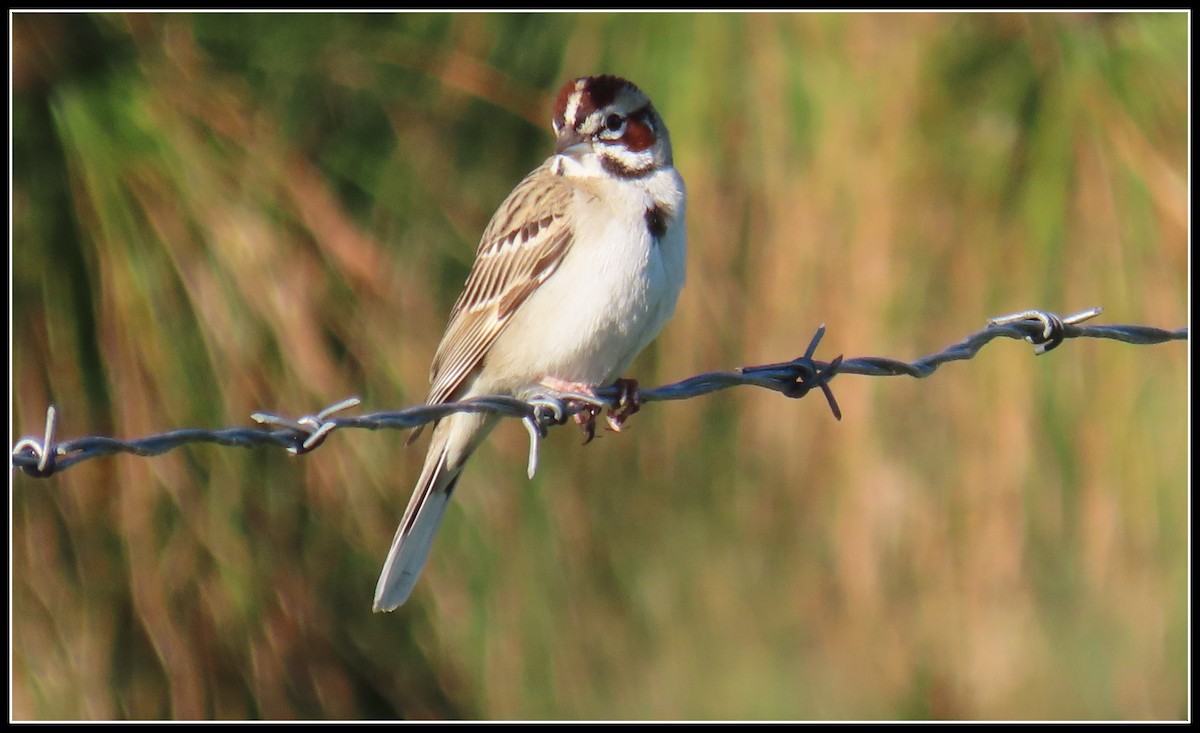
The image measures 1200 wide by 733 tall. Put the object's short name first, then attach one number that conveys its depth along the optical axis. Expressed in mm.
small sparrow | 7152
